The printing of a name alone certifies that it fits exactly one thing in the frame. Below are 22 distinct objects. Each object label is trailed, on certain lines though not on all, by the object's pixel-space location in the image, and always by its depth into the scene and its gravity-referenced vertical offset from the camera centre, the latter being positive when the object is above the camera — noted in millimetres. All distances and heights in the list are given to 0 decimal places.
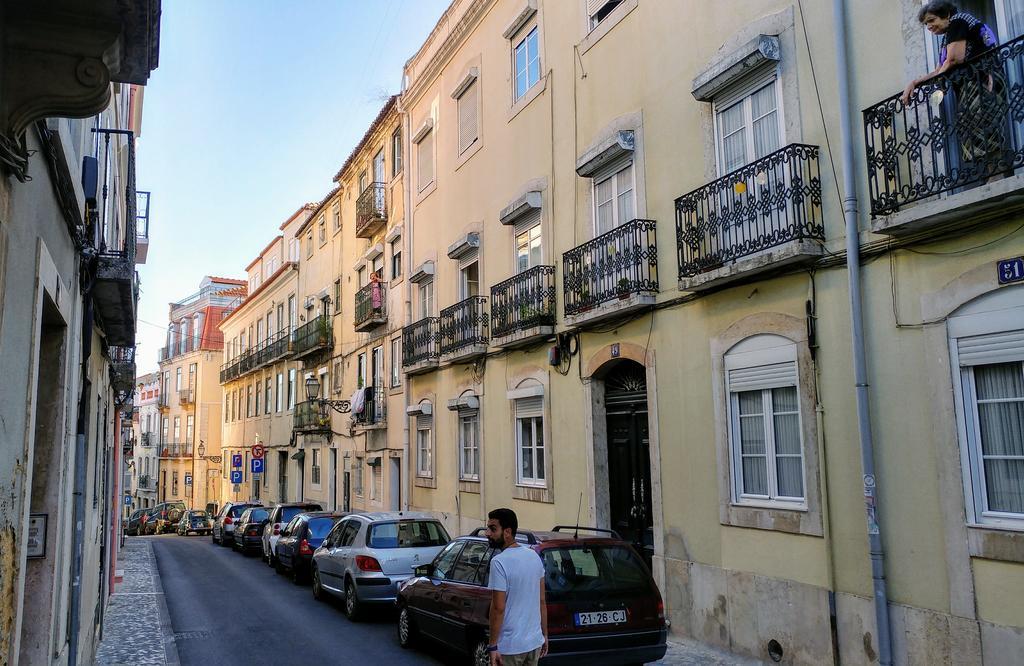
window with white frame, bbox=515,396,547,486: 15297 +48
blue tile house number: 6895 +1357
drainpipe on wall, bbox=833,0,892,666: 7844 +976
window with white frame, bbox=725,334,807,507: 9320 +174
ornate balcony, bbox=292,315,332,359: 31188 +4445
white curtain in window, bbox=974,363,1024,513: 7023 -2
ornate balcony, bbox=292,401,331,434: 30406 +1147
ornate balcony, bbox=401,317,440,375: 19919 +2521
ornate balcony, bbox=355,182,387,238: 25344 +7478
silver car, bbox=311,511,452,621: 12609 -1699
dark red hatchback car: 7672 -1576
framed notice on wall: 5320 -516
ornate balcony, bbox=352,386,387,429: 24516 +1150
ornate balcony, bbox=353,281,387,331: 24906 +4361
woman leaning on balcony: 6863 +2993
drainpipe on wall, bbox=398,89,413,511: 21953 +5524
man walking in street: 5766 -1164
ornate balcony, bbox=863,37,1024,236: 6781 +2532
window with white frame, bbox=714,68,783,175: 9852 +3933
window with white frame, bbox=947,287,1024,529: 7020 +254
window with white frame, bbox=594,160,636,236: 12727 +3876
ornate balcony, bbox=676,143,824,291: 8891 +2527
